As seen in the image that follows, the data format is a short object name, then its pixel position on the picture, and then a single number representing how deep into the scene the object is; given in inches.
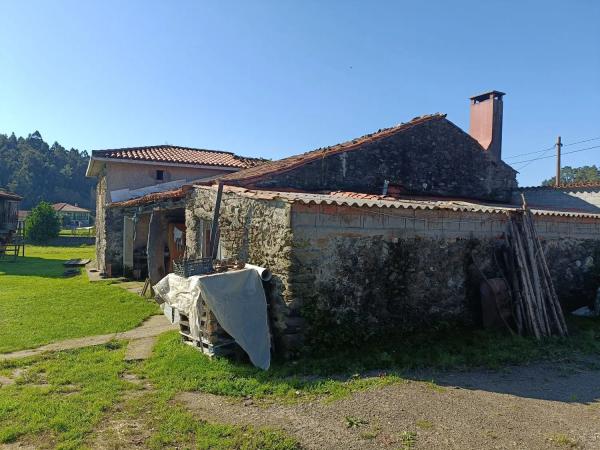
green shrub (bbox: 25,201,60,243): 1425.9
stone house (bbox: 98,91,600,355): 253.9
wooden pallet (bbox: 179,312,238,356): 253.6
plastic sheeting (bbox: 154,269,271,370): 247.0
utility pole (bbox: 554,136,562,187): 964.6
